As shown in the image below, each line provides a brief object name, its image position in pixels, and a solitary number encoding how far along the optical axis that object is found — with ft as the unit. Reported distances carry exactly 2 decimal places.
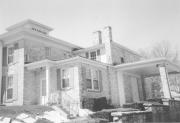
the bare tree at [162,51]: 146.72
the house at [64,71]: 51.70
